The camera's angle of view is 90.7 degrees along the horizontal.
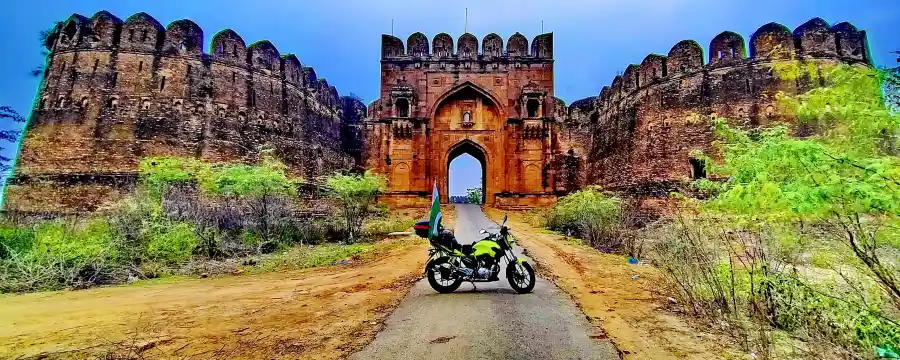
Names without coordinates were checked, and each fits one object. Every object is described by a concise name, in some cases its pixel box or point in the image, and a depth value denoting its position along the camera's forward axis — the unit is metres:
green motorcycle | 5.34
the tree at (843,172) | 2.85
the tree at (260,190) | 11.34
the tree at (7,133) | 12.20
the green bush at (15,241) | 7.55
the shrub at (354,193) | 12.17
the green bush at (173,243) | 8.47
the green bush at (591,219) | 10.79
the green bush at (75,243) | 7.14
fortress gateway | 13.59
